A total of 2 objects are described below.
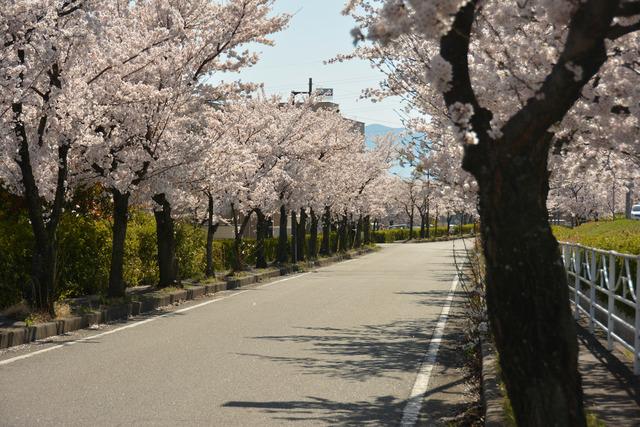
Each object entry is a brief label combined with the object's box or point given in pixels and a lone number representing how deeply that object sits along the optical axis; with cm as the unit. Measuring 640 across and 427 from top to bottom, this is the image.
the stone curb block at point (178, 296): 1811
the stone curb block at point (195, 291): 1933
